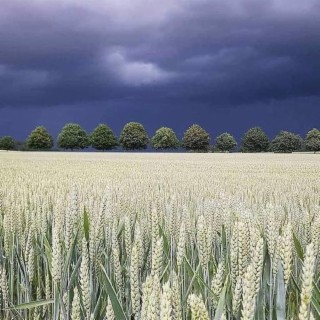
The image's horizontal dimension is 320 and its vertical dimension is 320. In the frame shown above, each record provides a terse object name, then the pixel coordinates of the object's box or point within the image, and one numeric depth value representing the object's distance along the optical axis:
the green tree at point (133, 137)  89.56
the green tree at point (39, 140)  89.25
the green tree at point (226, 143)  91.69
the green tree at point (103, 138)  88.88
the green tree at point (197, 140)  90.62
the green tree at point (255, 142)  88.56
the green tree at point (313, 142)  80.69
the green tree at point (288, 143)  82.56
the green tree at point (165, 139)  90.62
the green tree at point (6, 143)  90.31
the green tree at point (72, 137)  89.25
